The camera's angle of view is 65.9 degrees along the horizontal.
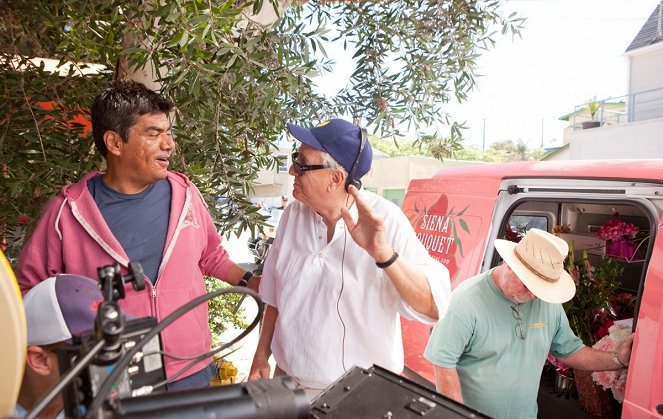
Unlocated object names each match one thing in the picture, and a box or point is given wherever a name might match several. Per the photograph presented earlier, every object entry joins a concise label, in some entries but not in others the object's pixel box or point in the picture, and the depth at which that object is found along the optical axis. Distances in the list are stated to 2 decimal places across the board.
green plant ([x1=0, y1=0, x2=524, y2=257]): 2.25
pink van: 2.36
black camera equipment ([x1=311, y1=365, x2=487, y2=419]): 0.93
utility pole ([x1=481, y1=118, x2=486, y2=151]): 38.04
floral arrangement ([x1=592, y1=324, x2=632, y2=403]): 2.89
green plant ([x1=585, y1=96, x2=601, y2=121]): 18.25
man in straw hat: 2.43
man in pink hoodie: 1.97
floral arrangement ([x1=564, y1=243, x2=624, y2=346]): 3.77
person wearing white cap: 1.17
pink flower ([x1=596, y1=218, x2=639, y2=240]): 4.12
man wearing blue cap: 1.84
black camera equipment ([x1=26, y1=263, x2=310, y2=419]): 0.64
